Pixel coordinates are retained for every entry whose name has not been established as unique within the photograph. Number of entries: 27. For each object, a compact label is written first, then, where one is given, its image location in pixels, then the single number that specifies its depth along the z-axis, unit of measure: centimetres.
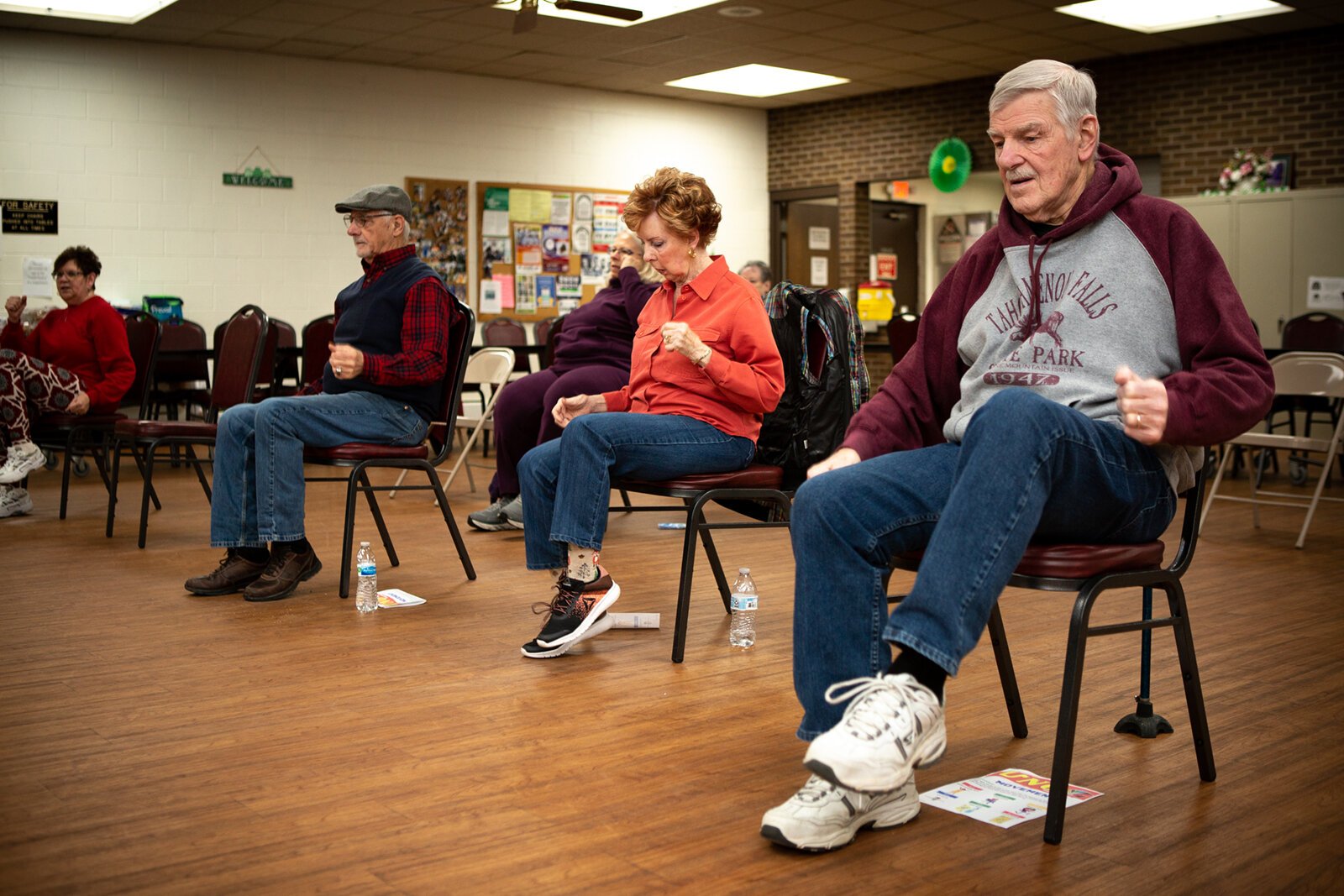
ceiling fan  754
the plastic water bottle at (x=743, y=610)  319
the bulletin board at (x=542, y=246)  1124
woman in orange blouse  293
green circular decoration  1100
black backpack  318
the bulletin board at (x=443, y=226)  1080
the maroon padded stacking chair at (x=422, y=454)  377
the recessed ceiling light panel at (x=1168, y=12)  872
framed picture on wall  931
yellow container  1210
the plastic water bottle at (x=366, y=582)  352
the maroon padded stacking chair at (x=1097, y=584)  188
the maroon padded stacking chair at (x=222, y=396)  462
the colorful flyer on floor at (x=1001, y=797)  200
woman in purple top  488
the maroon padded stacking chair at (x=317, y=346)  708
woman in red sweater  545
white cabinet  882
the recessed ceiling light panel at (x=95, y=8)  825
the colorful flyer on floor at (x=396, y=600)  371
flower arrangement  935
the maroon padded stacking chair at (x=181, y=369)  785
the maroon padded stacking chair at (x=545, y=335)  631
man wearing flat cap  368
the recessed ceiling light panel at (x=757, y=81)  1114
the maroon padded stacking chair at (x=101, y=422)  543
